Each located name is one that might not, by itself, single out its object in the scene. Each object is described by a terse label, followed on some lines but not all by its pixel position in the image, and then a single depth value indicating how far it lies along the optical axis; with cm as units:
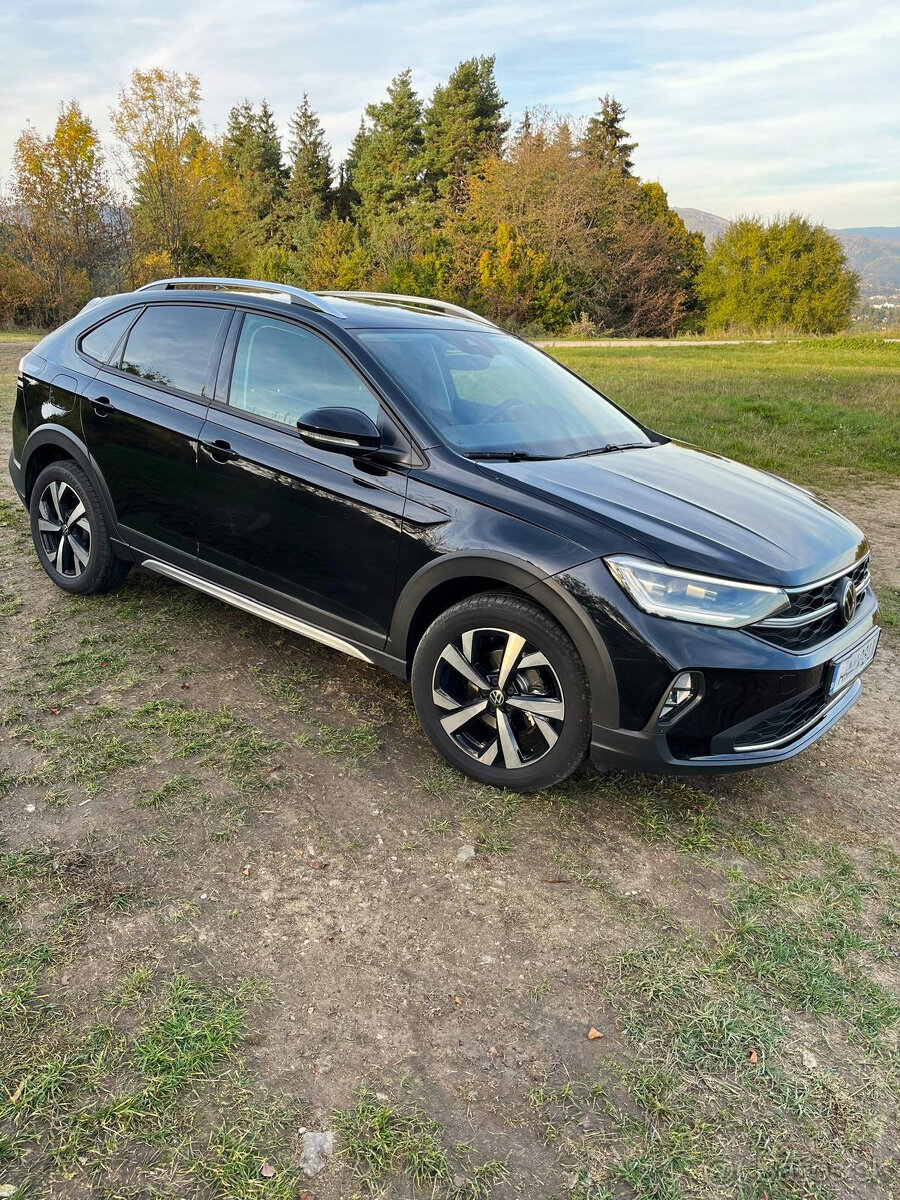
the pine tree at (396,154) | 5241
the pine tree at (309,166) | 5722
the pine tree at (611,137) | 4991
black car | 280
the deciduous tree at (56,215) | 2862
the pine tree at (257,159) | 5958
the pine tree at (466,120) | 4966
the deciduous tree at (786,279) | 4244
